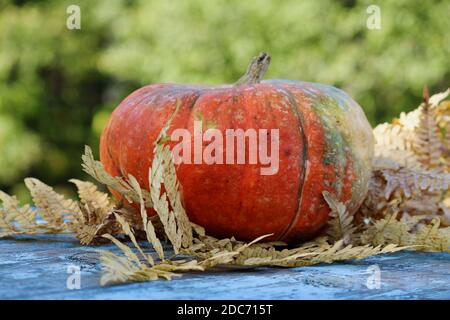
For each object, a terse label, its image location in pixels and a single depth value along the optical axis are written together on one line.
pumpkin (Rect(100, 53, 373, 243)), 1.20
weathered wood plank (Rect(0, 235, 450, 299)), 1.04
